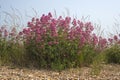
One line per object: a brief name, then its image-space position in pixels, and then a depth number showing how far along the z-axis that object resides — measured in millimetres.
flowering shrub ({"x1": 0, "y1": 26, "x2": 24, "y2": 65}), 3103
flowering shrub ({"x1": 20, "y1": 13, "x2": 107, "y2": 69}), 2819
